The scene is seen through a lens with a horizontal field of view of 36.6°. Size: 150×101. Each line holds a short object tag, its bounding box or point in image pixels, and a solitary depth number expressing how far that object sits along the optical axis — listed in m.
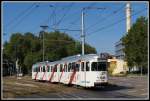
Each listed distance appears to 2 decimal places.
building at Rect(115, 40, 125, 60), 80.25
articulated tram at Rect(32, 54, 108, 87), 15.62
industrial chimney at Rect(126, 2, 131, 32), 50.54
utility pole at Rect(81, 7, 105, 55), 22.99
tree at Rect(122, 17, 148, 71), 40.48
